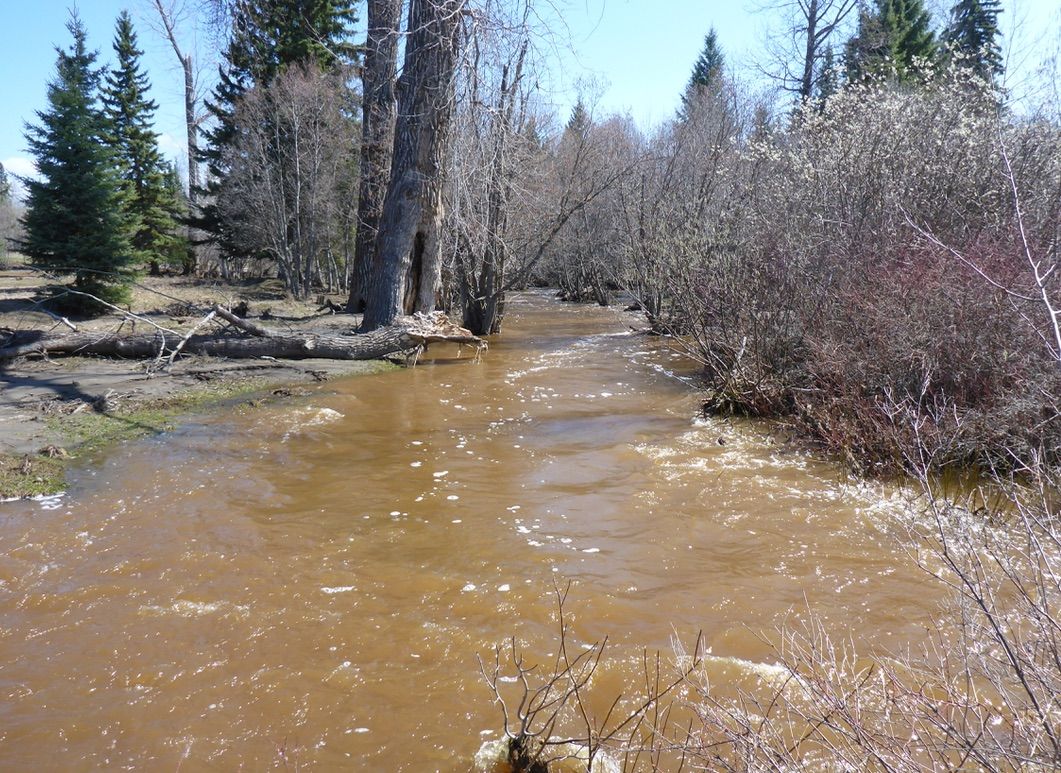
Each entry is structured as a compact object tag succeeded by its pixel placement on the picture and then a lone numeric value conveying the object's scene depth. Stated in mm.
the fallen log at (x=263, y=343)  10898
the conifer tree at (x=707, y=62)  47544
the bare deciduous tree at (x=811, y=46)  23641
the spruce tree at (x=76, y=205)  15062
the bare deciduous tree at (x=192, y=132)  27438
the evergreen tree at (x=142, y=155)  27859
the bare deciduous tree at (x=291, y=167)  21922
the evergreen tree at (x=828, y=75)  16523
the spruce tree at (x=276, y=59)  23672
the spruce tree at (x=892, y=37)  24431
